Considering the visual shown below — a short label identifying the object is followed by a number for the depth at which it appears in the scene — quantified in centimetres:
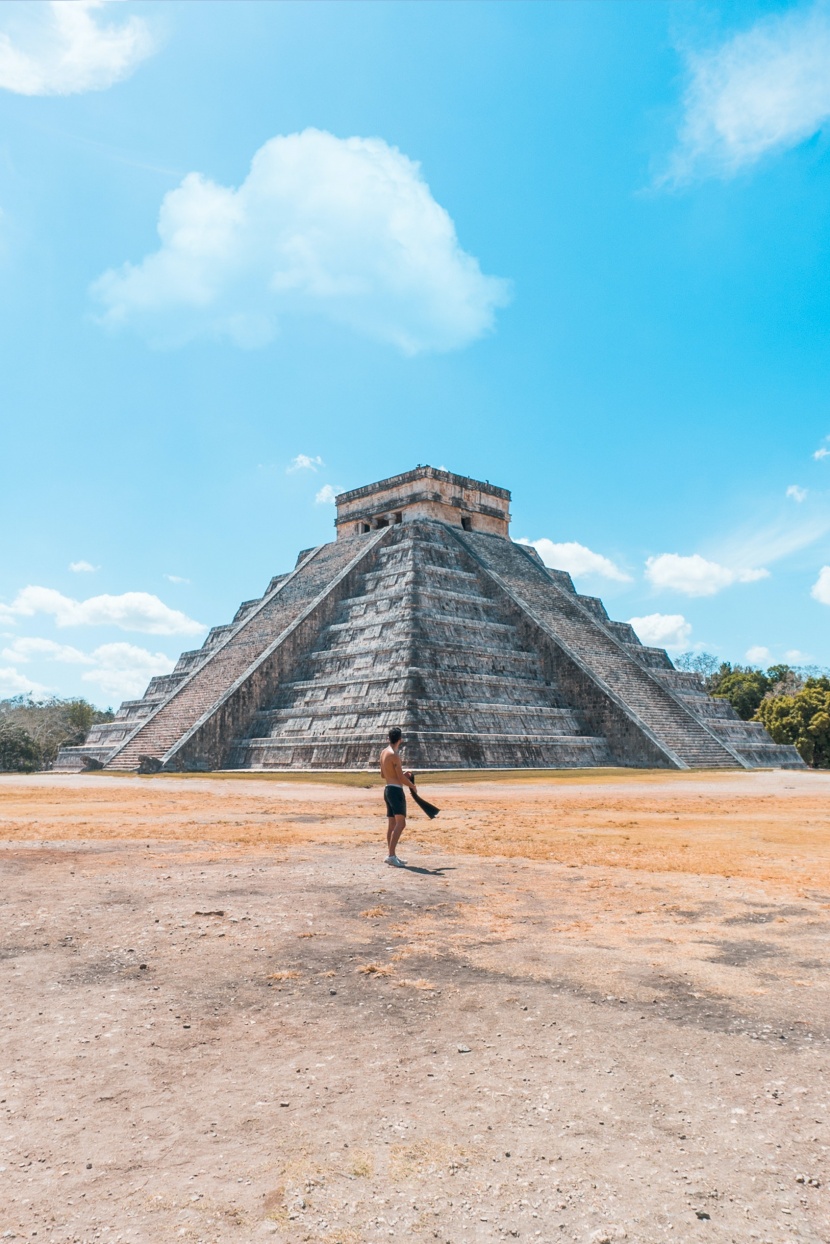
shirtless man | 875
